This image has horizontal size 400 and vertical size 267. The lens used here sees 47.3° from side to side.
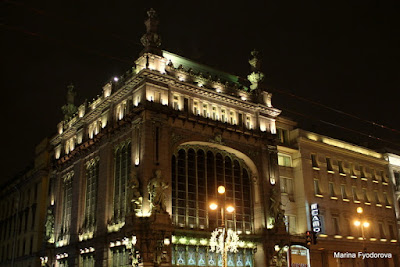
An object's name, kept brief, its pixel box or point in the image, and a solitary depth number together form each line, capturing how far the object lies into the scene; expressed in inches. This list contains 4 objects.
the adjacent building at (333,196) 2150.6
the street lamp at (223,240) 1142.1
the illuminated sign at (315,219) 2066.9
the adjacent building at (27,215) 2406.5
